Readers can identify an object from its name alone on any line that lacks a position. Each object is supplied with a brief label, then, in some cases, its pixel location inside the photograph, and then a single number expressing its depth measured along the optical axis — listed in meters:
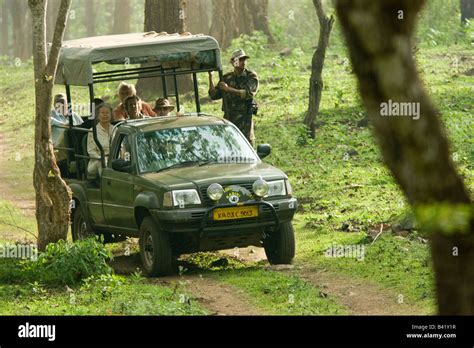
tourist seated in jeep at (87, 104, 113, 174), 15.19
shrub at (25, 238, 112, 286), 12.60
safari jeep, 13.00
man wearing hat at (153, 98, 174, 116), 16.18
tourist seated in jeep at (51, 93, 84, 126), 16.64
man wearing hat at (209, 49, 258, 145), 17.70
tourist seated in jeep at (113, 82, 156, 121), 16.22
